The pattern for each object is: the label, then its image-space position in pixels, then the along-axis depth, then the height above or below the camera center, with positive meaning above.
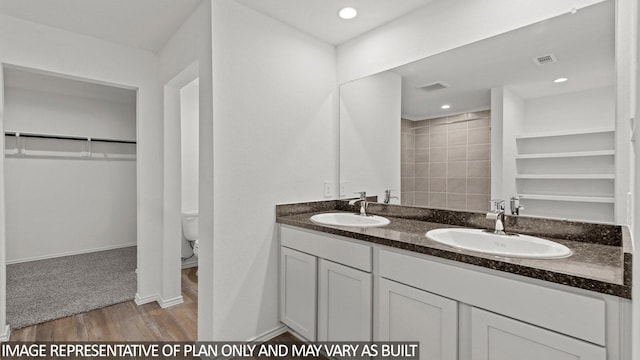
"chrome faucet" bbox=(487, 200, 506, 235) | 1.55 -0.20
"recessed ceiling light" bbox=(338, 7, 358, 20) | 2.04 +1.16
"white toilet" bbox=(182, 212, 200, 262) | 3.53 -0.54
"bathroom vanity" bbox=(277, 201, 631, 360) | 0.96 -0.47
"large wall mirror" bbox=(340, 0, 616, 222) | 1.39 +0.33
